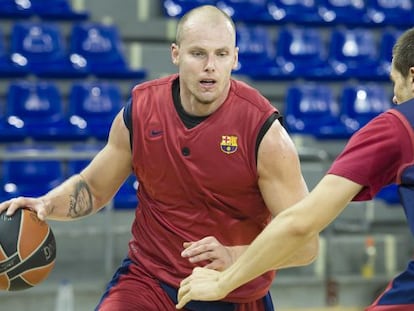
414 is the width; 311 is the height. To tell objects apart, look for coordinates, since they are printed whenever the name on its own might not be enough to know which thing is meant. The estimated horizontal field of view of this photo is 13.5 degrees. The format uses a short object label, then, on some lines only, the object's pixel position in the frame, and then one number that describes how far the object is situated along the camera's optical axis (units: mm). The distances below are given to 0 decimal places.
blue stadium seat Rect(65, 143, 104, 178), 13982
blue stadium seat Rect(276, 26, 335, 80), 17982
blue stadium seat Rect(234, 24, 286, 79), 17719
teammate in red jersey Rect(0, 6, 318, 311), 6920
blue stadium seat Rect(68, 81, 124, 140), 15487
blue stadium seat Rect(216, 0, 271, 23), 18363
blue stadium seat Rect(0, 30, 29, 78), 15592
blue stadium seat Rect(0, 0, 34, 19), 16655
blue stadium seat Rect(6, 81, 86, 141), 15060
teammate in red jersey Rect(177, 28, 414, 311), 5059
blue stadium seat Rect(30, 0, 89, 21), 16940
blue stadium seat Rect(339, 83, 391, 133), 17194
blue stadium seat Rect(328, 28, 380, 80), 18542
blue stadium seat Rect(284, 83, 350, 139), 16311
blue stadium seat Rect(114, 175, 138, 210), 13899
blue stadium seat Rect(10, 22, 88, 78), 16071
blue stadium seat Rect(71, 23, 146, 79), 16625
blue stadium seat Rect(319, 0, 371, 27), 19426
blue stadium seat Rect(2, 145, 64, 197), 13757
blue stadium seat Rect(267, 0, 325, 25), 18842
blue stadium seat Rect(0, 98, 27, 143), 14416
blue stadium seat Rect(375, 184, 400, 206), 15270
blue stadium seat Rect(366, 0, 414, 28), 19815
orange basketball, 7058
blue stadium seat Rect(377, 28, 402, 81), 18989
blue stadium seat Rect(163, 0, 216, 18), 18033
